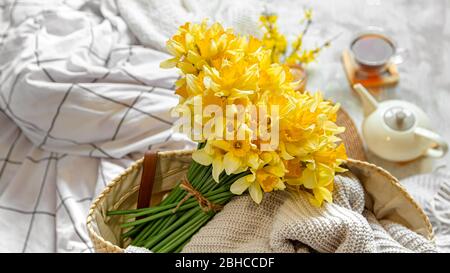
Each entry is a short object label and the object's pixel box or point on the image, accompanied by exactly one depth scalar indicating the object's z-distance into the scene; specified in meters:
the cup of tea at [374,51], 1.48
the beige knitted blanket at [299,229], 0.80
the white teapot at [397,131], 1.30
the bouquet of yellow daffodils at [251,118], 0.75
